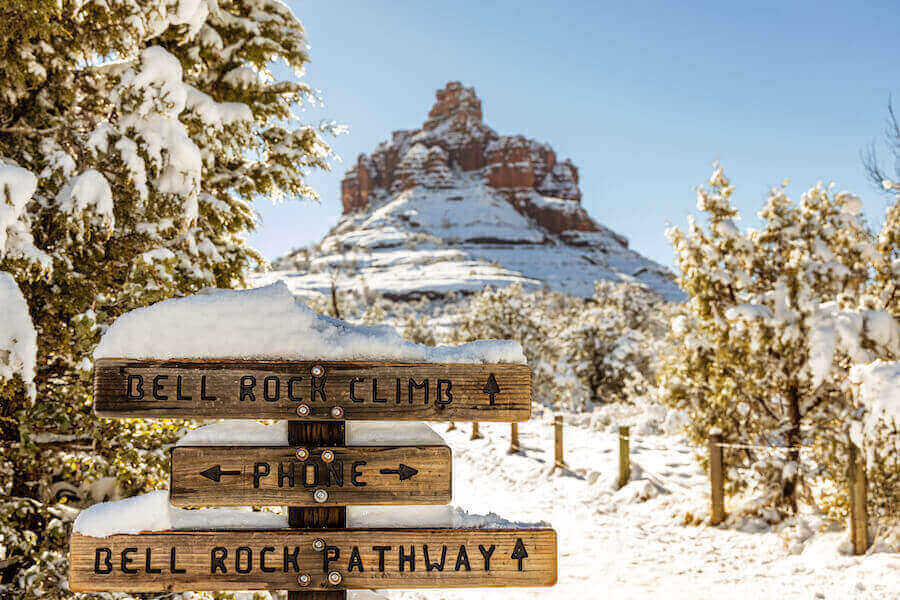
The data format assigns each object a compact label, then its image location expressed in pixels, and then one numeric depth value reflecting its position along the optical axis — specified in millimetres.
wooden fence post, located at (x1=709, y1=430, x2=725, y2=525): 6980
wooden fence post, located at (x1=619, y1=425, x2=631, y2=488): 9008
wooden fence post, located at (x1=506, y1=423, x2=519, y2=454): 12805
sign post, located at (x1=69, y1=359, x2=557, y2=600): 2084
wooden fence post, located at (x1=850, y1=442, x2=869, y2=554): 5352
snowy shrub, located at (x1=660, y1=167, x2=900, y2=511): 6383
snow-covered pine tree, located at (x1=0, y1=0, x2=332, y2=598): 3539
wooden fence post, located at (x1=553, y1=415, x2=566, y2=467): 10627
